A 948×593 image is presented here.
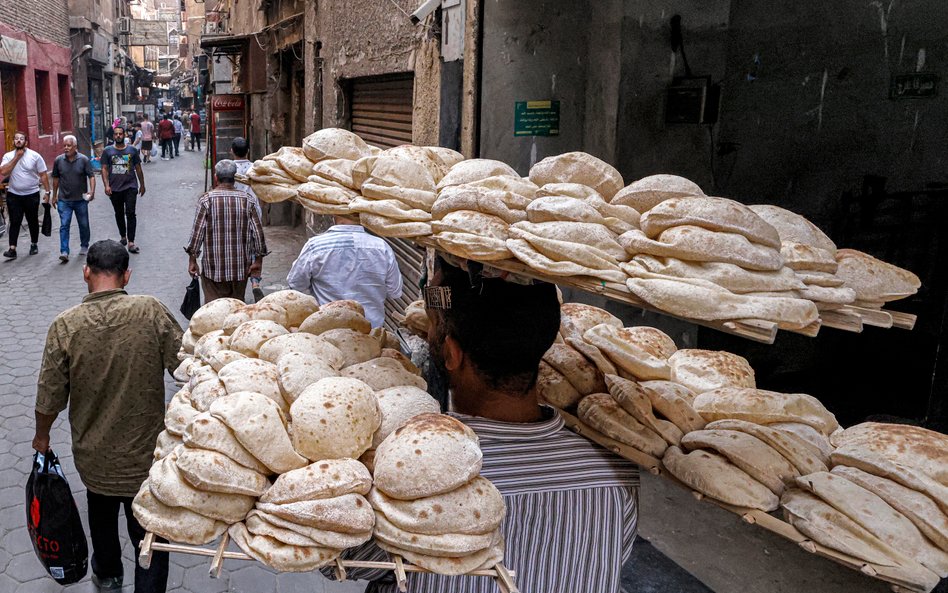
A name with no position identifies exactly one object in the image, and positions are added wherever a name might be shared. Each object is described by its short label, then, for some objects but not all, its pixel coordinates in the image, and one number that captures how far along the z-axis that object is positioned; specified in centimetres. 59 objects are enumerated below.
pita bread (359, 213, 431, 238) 170
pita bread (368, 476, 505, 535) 138
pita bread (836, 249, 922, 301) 145
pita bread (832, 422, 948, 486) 151
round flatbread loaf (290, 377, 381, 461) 154
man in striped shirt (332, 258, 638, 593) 173
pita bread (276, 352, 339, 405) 177
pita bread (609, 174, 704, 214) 163
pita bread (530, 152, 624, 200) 188
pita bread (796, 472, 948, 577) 131
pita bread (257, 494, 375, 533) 136
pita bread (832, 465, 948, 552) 135
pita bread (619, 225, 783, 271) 136
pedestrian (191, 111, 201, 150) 3031
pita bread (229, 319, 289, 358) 209
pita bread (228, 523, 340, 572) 134
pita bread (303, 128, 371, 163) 217
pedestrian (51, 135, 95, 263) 1013
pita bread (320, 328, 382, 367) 216
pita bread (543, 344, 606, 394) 213
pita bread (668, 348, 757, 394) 221
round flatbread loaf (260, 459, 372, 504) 141
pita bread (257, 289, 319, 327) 249
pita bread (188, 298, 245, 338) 245
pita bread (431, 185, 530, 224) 163
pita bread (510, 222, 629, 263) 150
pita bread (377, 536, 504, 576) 136
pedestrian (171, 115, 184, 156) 2881
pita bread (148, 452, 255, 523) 142
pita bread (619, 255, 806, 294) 132
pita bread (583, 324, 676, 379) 213
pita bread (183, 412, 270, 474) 149
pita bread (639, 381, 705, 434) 187
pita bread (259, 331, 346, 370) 197
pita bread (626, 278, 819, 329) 123
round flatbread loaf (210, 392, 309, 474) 150
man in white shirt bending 487
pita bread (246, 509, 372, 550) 136
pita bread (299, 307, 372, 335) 238
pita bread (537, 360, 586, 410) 211
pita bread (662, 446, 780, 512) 148
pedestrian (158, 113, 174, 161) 2684
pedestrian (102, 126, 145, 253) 1067
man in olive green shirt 337
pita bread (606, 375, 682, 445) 180
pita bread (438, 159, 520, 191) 184
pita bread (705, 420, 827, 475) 159
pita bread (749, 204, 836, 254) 153
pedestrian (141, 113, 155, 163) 2519
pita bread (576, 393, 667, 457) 177
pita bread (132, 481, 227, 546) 142
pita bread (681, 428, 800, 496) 154
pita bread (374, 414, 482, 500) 142
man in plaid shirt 621
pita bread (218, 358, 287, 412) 176
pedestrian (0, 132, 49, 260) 1031
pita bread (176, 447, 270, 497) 142
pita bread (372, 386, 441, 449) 169
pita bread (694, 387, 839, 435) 187
